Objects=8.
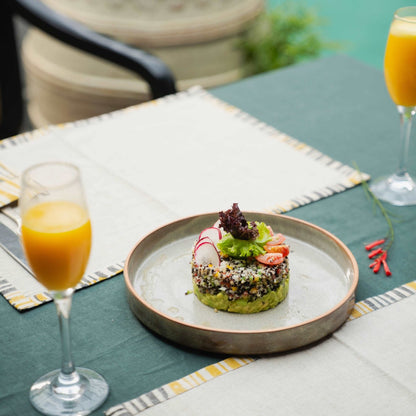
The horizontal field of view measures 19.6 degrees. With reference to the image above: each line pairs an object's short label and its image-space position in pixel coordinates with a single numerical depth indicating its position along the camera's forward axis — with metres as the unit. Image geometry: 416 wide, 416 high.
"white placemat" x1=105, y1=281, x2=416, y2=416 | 1.08
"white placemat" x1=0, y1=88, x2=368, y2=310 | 1.38
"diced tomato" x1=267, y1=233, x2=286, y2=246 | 1.19
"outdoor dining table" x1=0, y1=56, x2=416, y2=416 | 1.09
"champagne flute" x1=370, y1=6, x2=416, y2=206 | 1.39
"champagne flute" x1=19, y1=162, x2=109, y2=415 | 1.01
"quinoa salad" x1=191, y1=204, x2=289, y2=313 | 1.16
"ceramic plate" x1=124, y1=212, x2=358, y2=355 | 1.13
